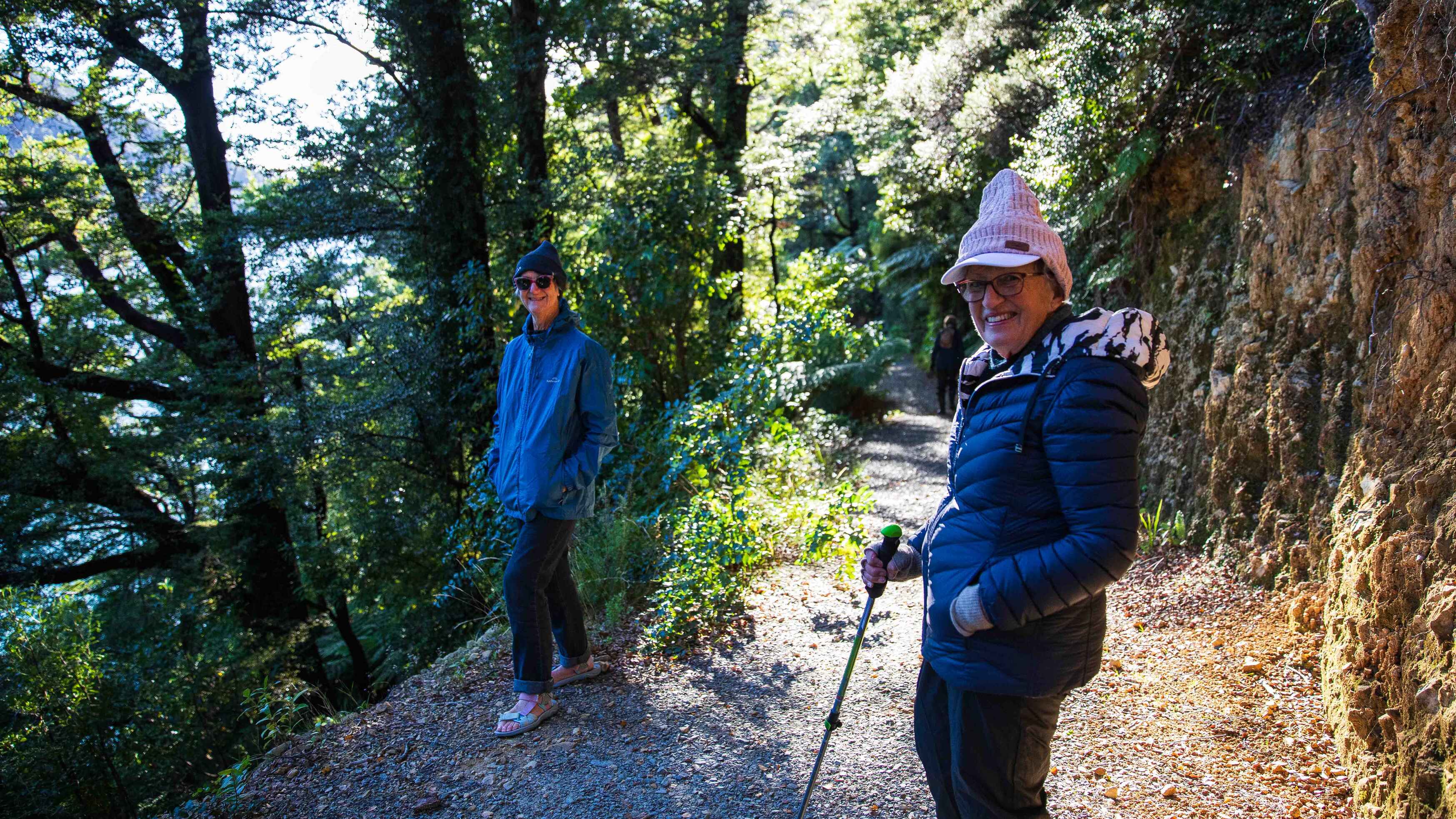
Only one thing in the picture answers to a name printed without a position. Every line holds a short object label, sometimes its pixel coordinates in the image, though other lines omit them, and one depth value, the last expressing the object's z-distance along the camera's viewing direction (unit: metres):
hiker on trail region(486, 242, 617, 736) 3.94
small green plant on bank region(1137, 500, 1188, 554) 5.84
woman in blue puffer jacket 1.89
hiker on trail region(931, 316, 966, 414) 13.93
